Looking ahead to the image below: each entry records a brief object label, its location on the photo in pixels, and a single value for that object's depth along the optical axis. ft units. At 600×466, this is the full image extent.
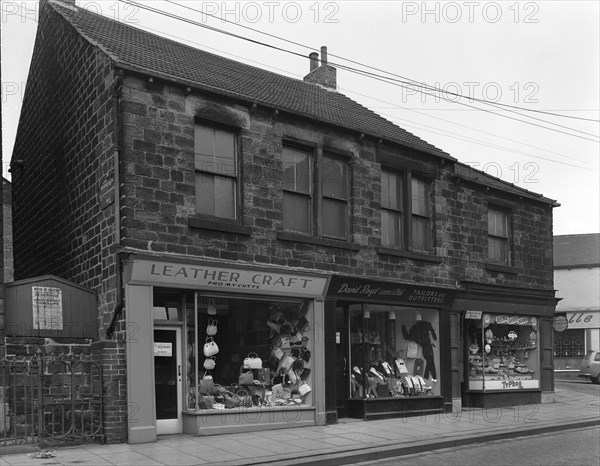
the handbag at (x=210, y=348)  45.37
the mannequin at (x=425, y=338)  57.82
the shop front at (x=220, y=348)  40.63
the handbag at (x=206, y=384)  44.73
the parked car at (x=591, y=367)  96.99
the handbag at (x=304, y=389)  48.85
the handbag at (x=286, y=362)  49.29
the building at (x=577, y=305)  119.65
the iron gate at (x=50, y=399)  37.52
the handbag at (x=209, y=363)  45.32
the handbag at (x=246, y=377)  47.06
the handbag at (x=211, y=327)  45.57
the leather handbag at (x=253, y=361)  47.65
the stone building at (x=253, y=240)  42.11
